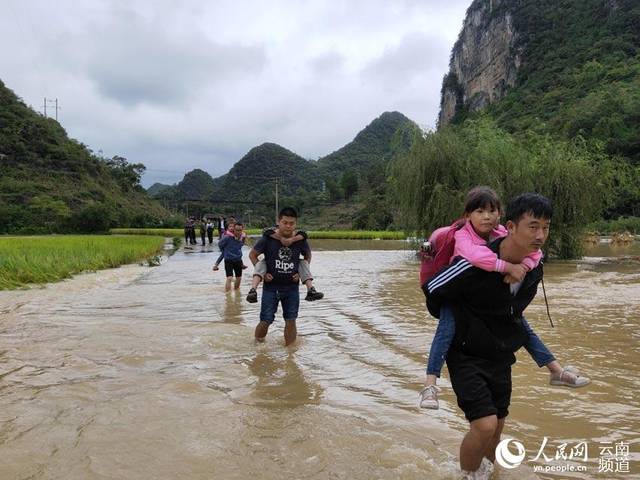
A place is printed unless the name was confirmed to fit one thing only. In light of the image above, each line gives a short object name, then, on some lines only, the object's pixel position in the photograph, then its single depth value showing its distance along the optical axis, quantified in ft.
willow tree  59.21
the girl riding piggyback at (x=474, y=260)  8.53
